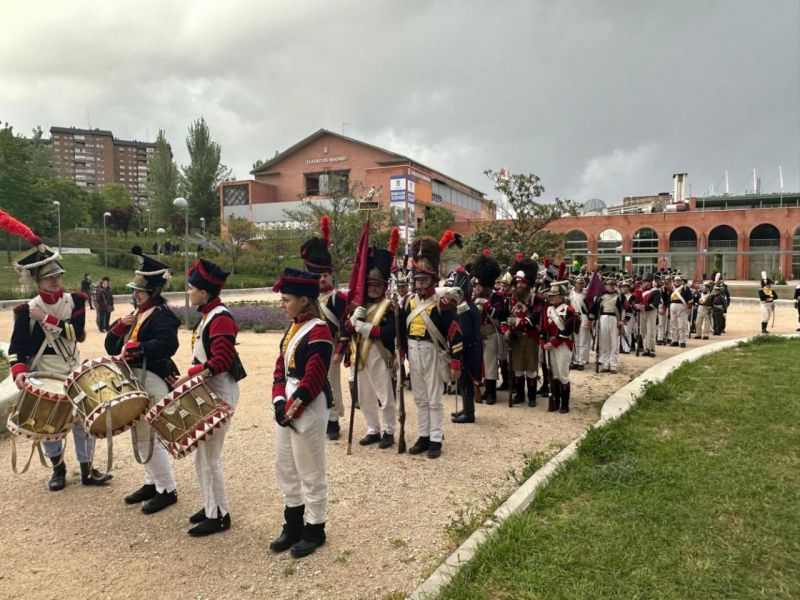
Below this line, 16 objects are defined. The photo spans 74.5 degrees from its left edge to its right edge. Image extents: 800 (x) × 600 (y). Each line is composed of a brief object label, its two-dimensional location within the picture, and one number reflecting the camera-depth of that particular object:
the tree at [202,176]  66.94
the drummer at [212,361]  4.00
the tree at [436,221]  38.03
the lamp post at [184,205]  16.36
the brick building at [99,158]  134.38
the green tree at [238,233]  43.25
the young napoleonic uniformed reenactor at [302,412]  3.73
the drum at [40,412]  4.10
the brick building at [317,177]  54.53
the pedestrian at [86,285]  22.07
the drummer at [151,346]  4.32
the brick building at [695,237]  42.78
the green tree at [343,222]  22.40
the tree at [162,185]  68.88
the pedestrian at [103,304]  16.31
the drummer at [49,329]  4.69
